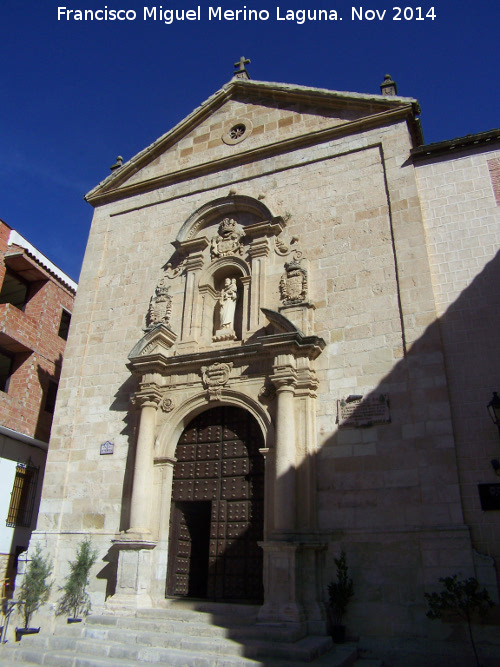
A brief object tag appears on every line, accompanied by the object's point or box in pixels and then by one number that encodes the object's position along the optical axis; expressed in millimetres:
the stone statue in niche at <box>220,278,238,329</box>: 10797
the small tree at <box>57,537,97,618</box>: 9406
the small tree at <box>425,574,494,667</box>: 6848
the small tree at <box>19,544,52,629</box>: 9305
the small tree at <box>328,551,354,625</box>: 7719
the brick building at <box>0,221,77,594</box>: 13695
